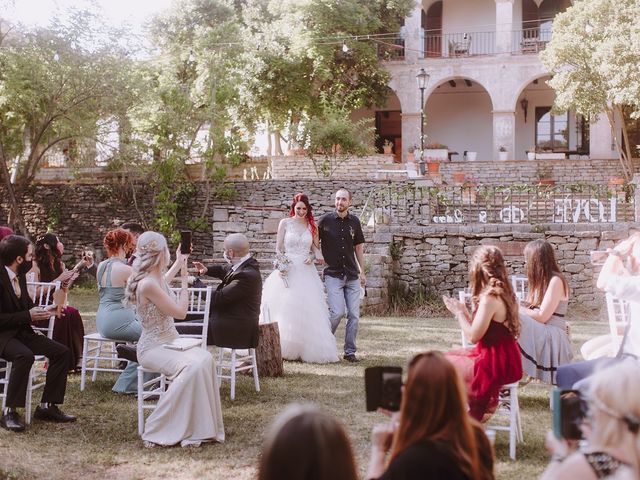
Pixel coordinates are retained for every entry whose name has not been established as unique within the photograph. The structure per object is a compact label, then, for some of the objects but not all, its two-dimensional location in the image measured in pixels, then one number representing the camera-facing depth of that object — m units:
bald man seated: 6.38
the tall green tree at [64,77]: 17.69
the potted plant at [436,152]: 23.99
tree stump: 7.11
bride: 7.92
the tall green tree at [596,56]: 17.47
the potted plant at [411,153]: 23.39
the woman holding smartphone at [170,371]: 4.98
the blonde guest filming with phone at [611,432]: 2.20
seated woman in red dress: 4.54
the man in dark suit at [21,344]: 5.29
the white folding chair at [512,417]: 4.68
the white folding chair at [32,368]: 5.46
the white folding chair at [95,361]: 6.61
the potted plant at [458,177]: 21.61
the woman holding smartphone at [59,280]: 7.12
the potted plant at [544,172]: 22.62
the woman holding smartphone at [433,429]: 2.35
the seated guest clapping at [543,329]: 5.59
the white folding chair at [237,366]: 6.32
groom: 8.05
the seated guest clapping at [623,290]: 4.37
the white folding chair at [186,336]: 5.17
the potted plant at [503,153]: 24.36
